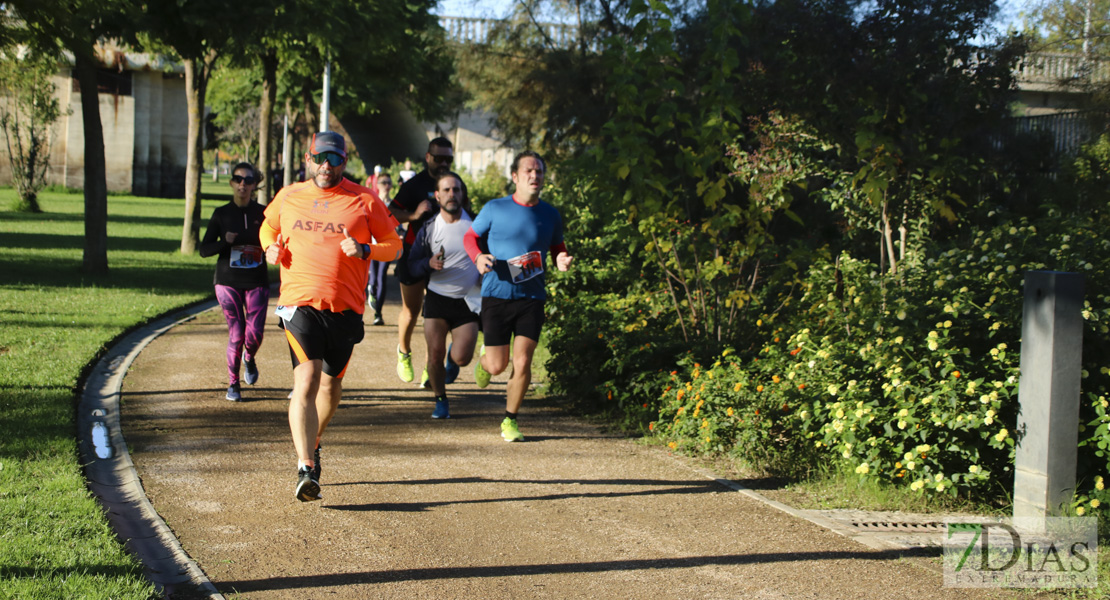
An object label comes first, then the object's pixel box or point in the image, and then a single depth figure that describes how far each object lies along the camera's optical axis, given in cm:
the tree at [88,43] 1252
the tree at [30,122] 3272
